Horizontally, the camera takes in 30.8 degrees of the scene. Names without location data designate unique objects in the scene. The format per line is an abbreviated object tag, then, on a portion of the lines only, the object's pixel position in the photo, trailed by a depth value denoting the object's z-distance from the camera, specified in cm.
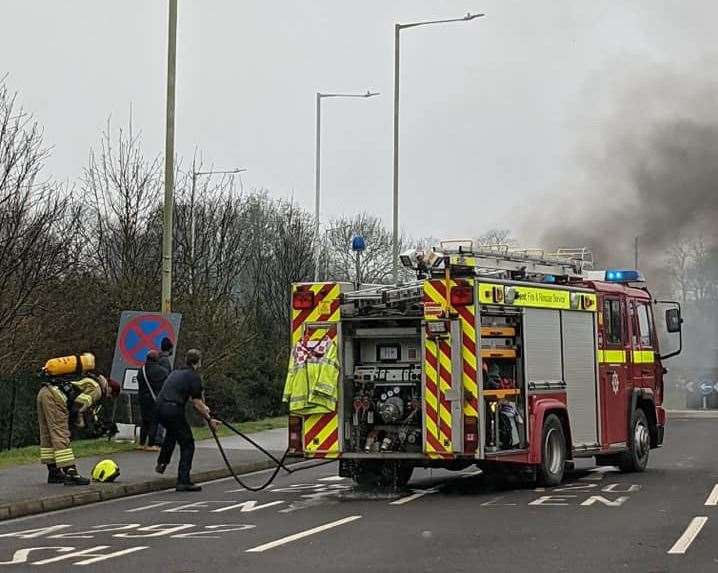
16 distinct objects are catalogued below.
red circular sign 2033
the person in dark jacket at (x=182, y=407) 1584
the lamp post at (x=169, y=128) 2045
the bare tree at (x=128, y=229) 2888
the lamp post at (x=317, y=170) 3855
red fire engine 1444
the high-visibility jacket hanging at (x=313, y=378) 1497
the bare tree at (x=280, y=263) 4275
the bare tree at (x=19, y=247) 2134
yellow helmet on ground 1596
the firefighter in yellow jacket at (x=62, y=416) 1538
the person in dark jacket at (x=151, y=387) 1958
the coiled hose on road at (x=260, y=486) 1526
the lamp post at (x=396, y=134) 3152
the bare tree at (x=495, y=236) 3878
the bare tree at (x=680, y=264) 3412
